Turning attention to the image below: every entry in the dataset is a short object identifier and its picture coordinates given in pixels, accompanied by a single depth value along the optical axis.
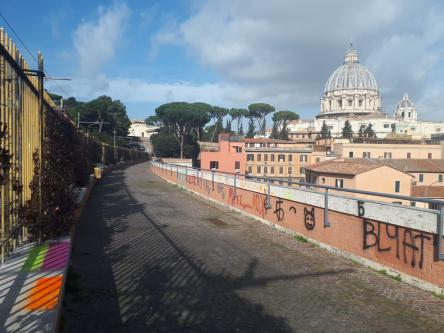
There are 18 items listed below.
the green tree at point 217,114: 112.44
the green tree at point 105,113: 74.62
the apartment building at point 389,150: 73.56
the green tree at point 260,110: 129.12
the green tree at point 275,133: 119.50
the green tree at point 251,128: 122.68
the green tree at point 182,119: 84.44
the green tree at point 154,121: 98.06
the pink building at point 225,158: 58.50
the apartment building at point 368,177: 42.41
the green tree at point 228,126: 117.63
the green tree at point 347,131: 114.92
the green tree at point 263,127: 129.25
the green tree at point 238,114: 123.49
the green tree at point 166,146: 76.88
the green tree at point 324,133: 120.74
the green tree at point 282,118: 133.25
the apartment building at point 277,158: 73.75
